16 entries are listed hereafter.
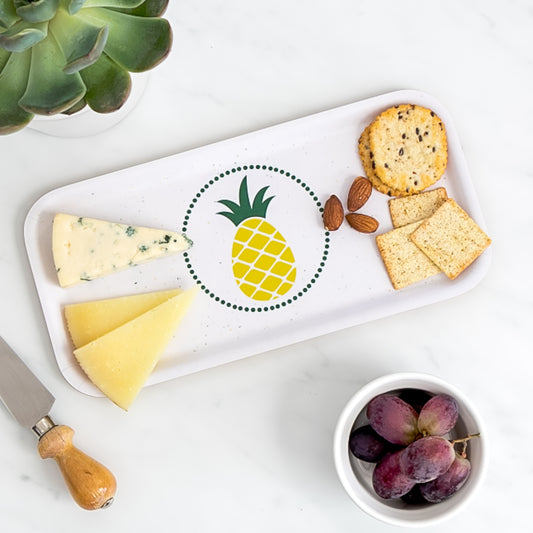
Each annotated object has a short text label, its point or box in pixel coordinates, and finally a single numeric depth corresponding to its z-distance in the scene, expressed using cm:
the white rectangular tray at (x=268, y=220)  112
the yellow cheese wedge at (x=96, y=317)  110
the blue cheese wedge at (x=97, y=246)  109
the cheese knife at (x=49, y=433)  106
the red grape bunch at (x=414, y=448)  90
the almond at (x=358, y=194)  112
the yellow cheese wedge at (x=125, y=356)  108
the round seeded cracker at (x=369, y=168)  113
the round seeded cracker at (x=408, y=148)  112
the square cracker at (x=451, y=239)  111
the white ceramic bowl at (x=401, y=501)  97
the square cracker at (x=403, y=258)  112
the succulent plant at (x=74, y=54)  83
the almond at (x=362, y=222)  111
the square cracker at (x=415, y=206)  113
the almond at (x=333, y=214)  111
